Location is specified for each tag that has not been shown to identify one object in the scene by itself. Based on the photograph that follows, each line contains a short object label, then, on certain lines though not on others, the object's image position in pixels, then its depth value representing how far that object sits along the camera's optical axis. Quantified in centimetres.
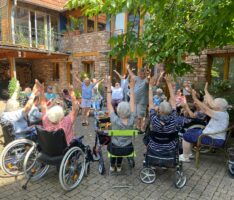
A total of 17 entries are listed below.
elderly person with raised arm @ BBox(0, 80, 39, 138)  354
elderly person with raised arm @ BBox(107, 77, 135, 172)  307
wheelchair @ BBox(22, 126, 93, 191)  281
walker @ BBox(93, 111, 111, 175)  342
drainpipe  1054
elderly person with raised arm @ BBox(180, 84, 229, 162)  345
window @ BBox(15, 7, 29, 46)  1068
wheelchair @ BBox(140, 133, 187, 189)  296
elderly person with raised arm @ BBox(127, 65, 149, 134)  510
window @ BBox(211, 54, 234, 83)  658
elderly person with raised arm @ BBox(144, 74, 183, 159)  297
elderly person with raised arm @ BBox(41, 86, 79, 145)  301
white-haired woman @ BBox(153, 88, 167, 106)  612
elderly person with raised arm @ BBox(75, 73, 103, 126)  641
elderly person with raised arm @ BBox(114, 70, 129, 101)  737
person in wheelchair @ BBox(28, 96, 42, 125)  423
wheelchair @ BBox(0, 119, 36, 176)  320
